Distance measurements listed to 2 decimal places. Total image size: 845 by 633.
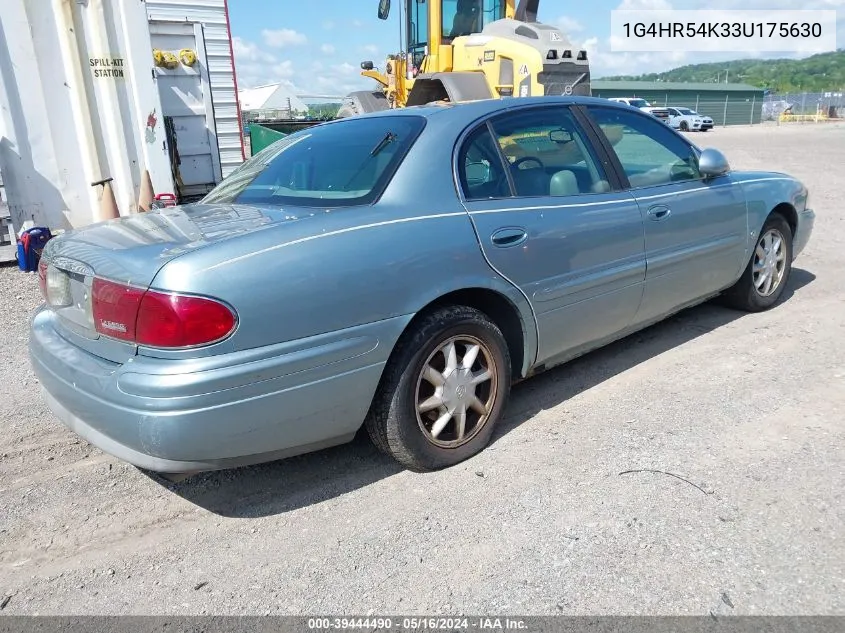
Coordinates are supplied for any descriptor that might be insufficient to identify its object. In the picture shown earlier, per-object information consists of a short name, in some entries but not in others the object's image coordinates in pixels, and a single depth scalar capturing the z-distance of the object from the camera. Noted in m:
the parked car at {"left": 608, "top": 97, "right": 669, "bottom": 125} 33.45
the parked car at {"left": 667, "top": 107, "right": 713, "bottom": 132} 38.72
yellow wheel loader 9.84
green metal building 54.50
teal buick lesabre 2.22
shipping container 6.86
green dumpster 12.18
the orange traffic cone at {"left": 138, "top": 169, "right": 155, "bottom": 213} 7.57
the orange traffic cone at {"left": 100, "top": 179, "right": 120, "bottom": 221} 7.30
